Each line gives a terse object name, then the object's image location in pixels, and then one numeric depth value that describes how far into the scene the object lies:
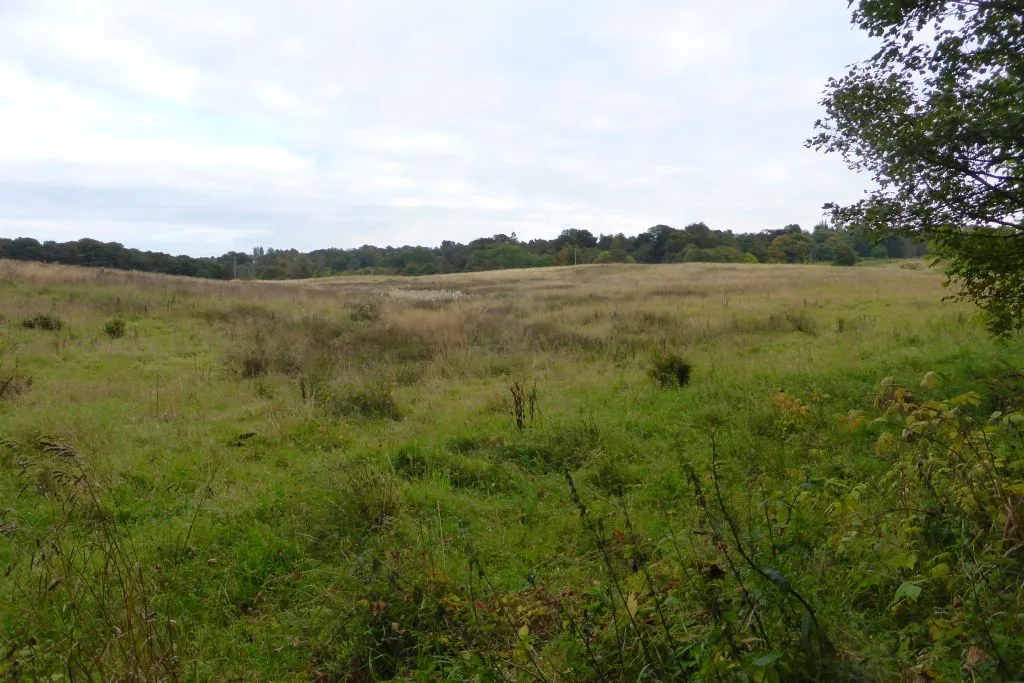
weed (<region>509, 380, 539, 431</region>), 7.15
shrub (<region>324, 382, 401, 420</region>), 8.12
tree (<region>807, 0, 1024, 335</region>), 5.99
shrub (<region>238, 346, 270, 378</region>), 10.73
